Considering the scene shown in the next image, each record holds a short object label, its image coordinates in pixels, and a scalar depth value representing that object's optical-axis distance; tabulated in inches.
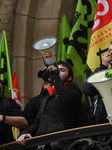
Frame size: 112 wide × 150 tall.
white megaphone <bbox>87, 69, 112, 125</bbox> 289.0
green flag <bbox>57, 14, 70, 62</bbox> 533.0
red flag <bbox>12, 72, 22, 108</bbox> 544.3
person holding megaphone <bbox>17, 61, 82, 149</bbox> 346.9
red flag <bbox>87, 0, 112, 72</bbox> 429.3
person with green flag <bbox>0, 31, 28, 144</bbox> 389.0
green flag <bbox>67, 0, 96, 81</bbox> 493.9
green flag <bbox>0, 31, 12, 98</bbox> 514.2
